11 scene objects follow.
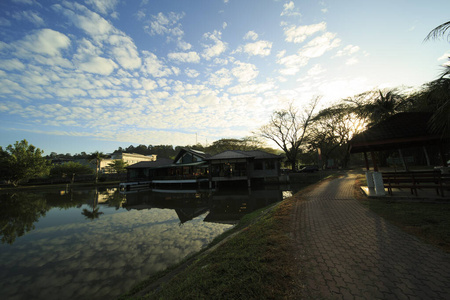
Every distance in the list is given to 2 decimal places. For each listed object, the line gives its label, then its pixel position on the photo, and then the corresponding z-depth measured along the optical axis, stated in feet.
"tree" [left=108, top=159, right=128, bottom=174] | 156.66
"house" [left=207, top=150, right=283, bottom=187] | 78.38
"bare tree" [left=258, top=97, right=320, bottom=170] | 114.04
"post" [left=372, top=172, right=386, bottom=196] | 28.07
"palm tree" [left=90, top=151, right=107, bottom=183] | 138.51
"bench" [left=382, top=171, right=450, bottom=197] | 24.45
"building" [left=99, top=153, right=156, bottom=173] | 192.13
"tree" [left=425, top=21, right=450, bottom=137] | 21.48
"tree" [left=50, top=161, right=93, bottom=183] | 135.95
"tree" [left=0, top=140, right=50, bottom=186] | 124.77
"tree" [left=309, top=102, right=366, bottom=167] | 106.11
